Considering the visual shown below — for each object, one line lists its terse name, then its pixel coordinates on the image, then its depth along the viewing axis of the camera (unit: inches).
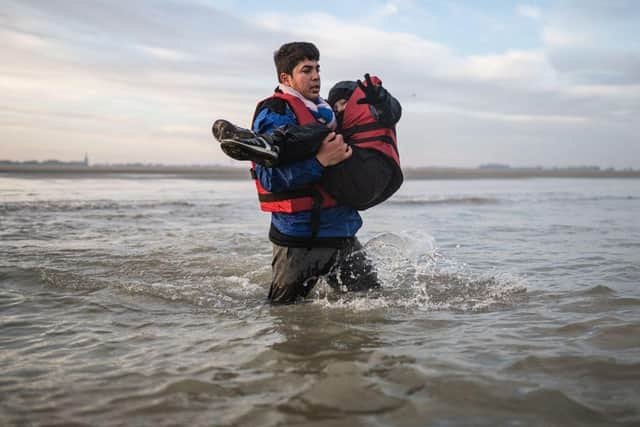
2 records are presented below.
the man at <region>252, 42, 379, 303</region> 174.9
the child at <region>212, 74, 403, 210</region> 179.9
